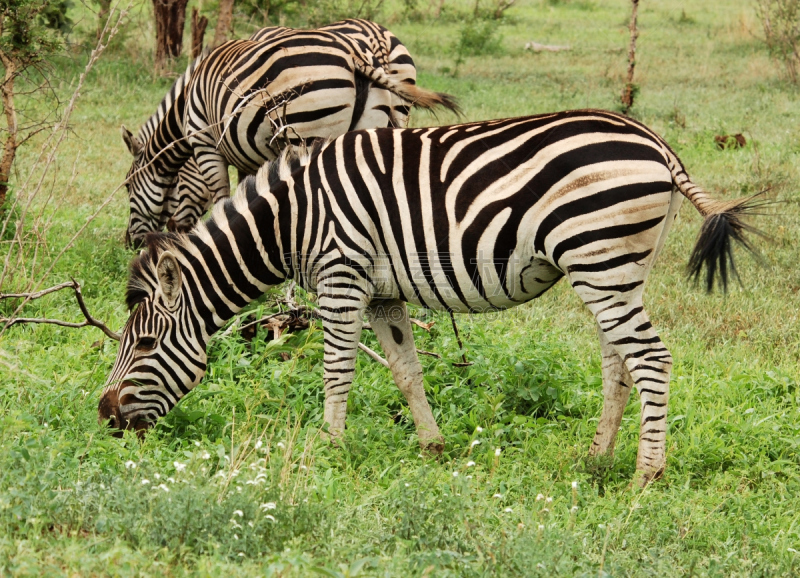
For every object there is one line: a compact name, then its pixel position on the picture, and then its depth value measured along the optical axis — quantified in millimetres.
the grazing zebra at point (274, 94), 15148
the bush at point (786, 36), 36875
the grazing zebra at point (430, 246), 9531
